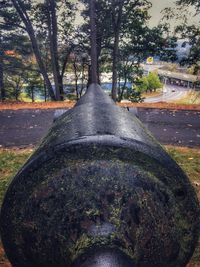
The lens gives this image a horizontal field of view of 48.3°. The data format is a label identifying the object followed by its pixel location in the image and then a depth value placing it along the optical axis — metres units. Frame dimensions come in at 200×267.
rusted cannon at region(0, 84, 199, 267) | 1.03
